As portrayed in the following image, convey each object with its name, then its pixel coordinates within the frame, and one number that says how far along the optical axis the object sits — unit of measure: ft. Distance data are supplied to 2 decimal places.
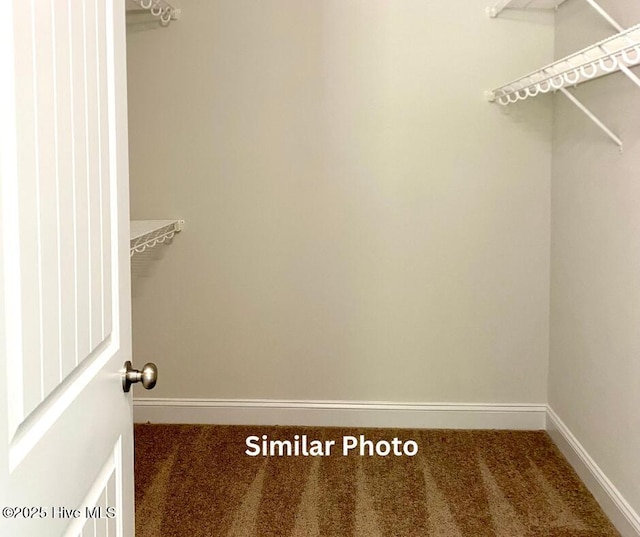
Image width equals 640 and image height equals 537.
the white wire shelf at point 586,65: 5.39
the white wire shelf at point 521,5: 8.74
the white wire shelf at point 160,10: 8.52
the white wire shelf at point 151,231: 8.06
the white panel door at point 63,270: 2.43
